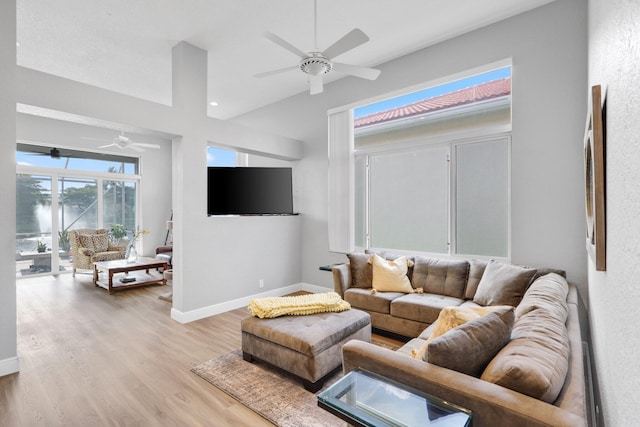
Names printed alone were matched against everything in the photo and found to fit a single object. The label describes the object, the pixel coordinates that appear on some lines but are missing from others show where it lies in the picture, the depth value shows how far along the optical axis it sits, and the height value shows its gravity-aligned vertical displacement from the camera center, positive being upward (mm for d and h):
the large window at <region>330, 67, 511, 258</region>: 3424 +530
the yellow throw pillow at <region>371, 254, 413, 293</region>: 3449 -712
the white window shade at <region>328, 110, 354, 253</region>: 4551 +437
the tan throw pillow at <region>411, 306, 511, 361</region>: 1575 -535
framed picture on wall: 1261 +146
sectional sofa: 1092 -631
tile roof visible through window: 3416 +1327
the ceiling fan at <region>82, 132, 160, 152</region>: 5759 +1346
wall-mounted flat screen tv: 4199 +316
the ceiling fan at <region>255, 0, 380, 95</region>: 2383 +1272
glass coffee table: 1189 -797
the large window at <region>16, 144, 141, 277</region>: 6031 +333
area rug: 2004 -1301
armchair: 6074 -684
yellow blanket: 2693 -816
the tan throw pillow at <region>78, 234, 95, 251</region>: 6273 -527
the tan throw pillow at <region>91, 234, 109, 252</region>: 6391 -562
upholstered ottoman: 2291 -992
